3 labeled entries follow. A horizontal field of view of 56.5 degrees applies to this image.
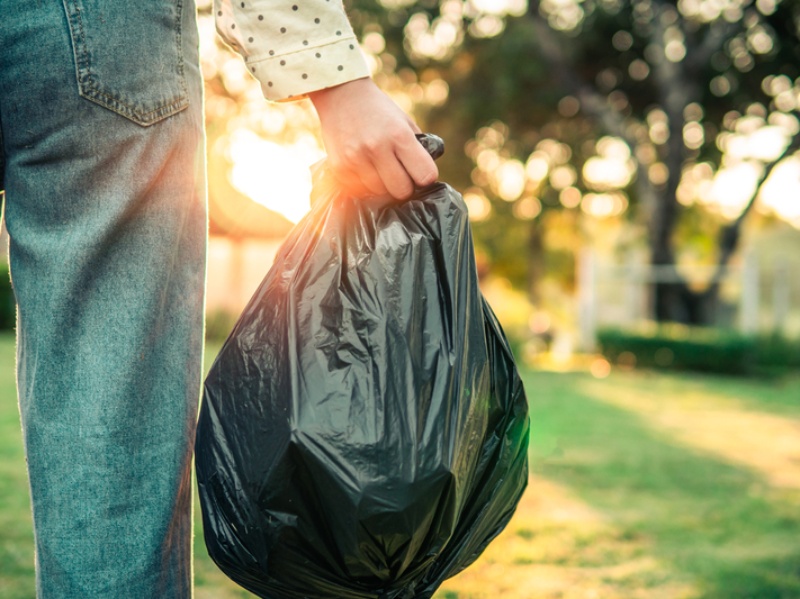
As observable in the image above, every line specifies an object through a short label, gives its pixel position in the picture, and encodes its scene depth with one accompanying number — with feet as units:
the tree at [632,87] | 36.19
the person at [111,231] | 2.95
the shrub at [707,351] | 28.17
